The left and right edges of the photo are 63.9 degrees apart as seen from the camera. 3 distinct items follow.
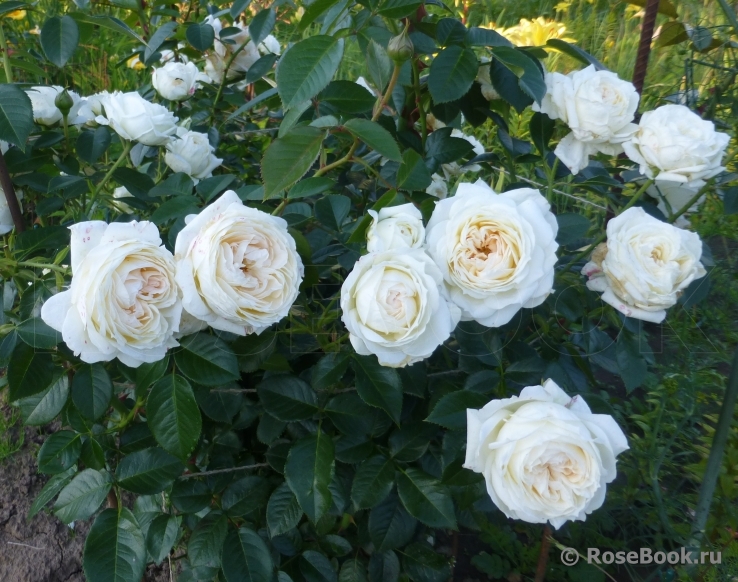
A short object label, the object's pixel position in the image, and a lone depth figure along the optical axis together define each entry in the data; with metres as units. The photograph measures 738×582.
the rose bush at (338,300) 0.63
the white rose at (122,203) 1.17
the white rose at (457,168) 1.18
